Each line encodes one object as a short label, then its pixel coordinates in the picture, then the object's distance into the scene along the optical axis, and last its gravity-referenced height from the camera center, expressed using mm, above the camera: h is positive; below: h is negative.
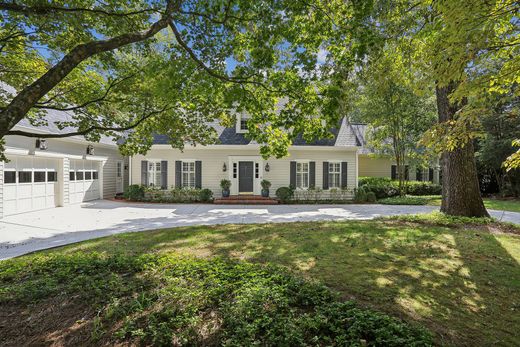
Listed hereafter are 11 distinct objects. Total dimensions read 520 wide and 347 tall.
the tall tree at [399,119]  15258 +3221
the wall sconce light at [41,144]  11019 +1365
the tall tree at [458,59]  3801 +1997
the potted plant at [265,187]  15531 -680
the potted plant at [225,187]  15461 -654
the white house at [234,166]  15680 +569
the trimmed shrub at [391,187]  16516 -830
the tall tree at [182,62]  4293 +2069
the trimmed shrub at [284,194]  15047 -1054
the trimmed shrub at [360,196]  15312 -1229
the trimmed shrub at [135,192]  15109 -882
